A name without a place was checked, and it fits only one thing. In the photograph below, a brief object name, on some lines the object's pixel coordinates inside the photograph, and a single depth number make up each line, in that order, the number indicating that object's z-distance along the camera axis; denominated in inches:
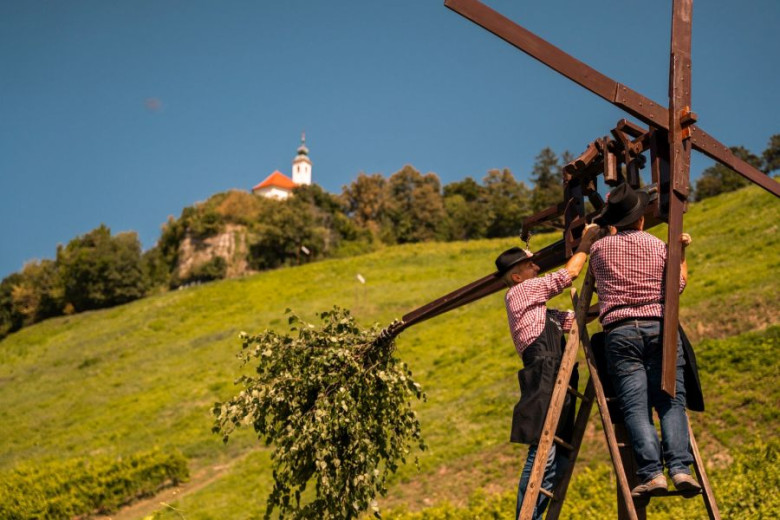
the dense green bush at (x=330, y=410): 291.6
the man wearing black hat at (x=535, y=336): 218.2
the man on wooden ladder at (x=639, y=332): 193.0
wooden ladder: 199.2
